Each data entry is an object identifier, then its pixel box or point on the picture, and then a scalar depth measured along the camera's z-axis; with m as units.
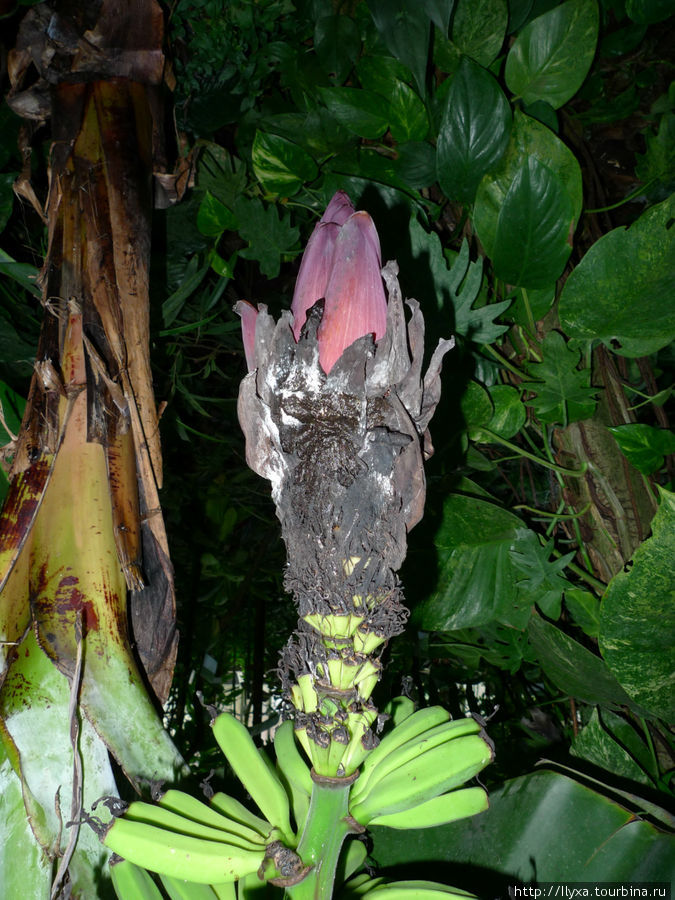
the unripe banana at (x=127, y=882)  0.40
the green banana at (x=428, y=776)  0.41
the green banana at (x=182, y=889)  0.44
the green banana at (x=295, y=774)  0.47
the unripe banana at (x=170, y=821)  0.40
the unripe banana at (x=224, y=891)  0.46
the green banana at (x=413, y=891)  0.43
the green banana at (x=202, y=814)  0.43
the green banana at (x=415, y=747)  0.43
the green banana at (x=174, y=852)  0.37
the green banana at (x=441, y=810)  0.42
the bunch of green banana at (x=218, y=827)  0.37
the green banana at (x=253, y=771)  0.44
